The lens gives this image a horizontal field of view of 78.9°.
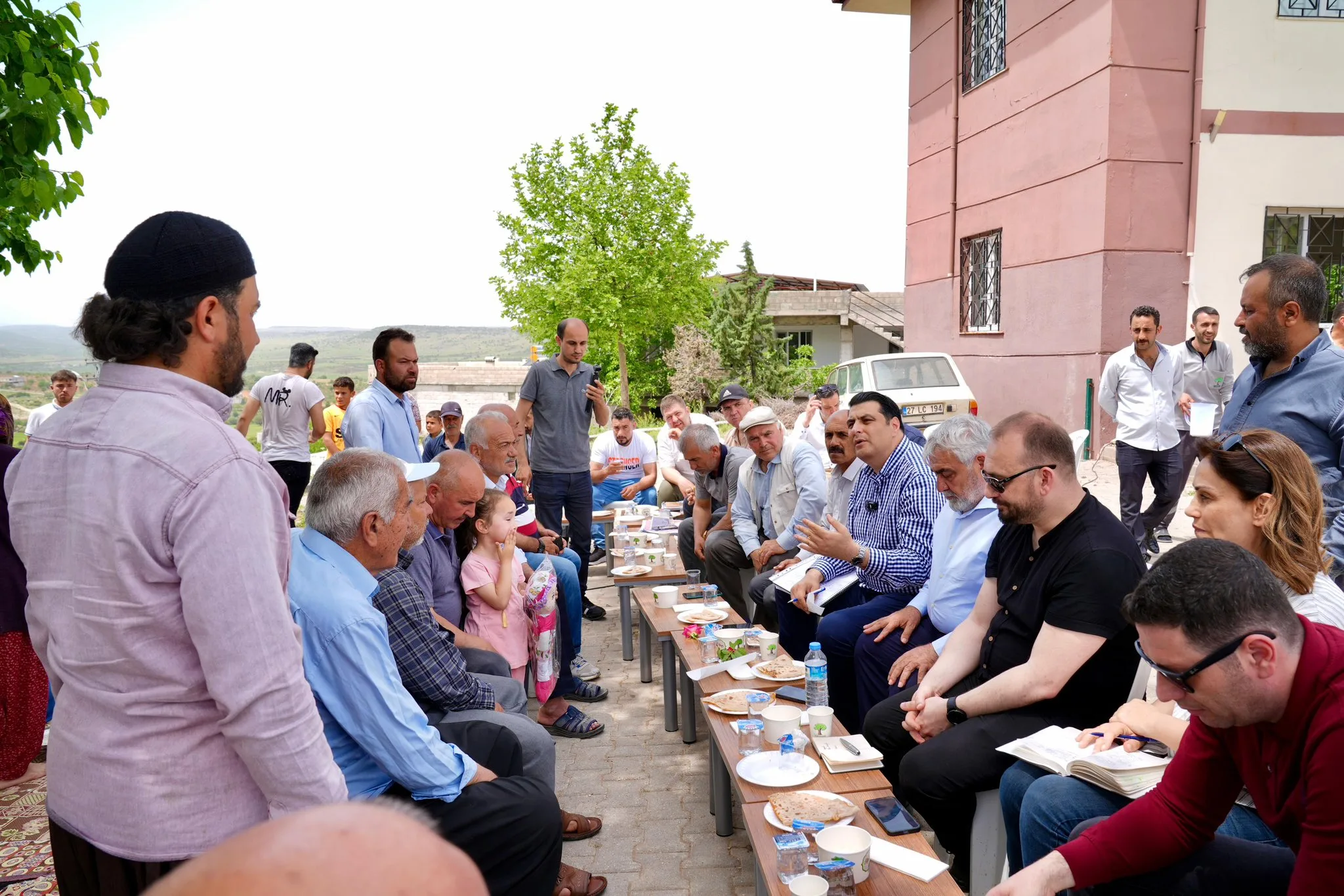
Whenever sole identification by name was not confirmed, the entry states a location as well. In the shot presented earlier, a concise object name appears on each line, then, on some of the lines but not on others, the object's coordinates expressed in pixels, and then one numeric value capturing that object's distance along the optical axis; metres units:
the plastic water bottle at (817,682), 2.86
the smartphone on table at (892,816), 2.15
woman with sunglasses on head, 2.16
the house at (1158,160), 9.89
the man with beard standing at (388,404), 4.64
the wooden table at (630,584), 5.22
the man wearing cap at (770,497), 5.20
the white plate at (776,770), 2.45
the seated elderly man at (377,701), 2.18
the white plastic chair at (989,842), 2.67
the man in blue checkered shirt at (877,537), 4.04
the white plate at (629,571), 5.33
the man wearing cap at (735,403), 6.48
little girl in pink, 3.94
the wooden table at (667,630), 4.14
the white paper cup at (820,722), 2.68
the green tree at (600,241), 20.50
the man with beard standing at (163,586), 1.39
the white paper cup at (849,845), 1.94
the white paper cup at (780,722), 2.69
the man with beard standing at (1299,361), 2.86
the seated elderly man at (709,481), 6.05
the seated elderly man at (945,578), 3.51
